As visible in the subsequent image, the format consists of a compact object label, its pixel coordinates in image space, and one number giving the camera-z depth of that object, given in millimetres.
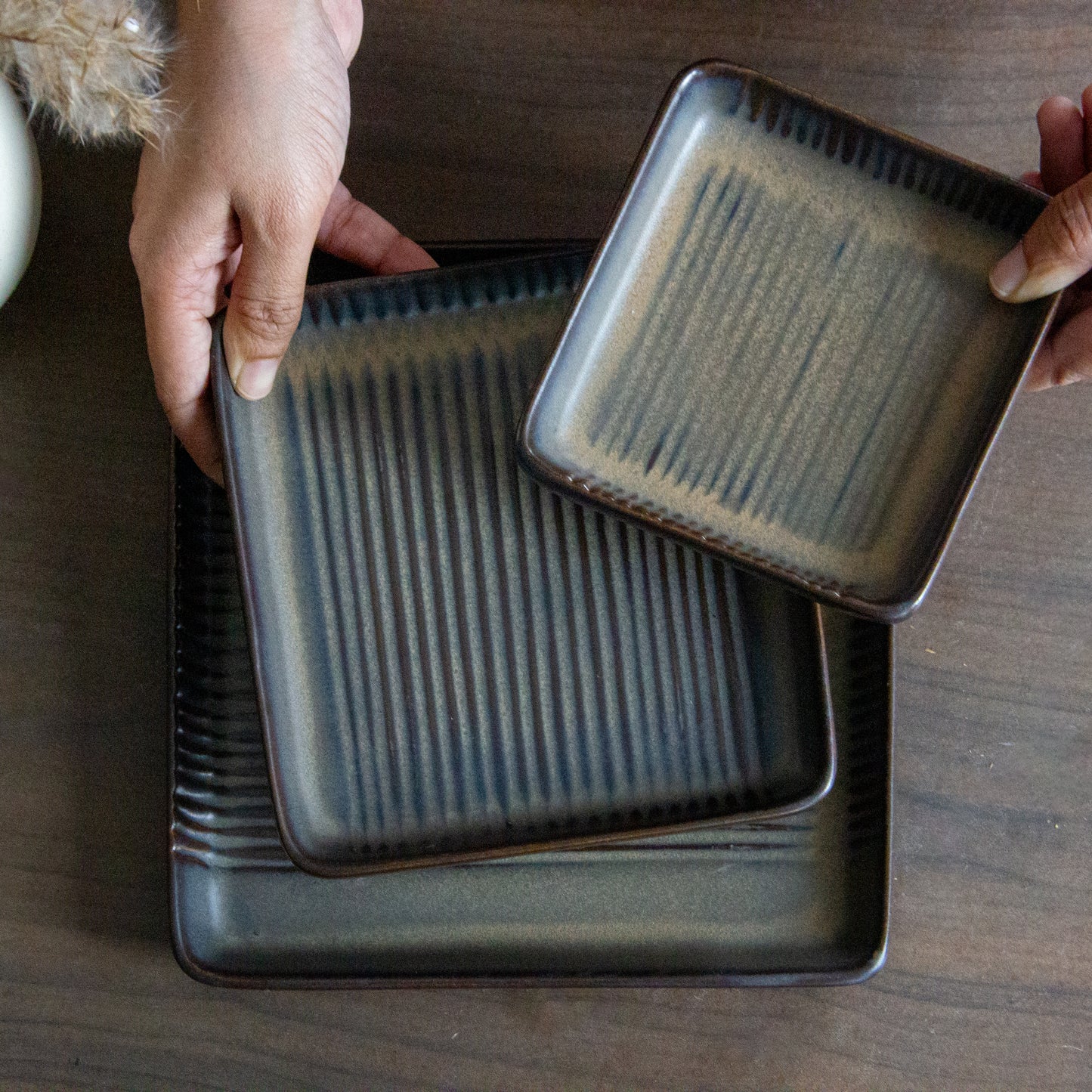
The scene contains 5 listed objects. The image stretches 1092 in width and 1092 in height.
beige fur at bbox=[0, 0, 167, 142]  395
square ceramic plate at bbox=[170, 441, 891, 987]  531
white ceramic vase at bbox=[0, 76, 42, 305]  450
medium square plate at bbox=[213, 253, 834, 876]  519
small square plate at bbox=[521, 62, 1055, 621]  488
